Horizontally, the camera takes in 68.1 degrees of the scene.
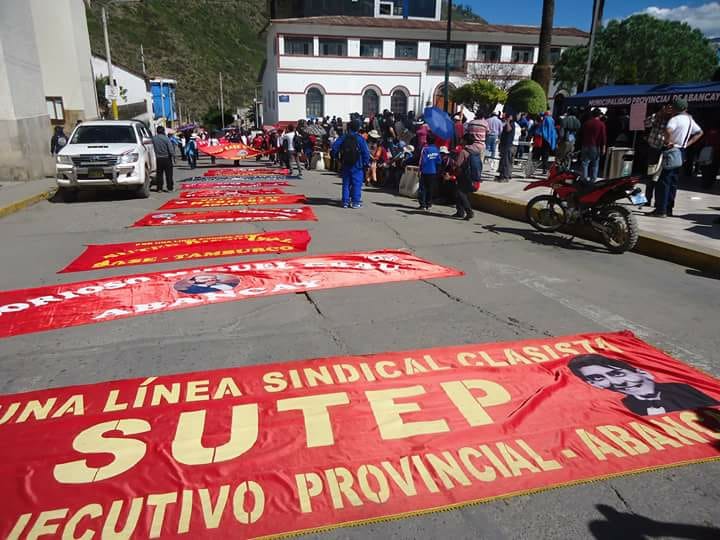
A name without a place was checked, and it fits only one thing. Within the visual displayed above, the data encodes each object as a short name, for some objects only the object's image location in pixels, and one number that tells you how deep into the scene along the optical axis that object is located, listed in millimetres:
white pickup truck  12836
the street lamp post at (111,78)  26531
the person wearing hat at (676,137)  8852
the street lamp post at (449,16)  25966
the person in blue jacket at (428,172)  11016
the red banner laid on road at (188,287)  5184
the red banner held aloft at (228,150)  22938
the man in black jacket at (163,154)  14883
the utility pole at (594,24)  25653
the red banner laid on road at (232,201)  12281
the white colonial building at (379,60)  50500
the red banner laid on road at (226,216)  10062
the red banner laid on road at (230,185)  15908
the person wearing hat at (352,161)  11062
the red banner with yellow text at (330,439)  2572
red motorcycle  7566
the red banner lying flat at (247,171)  20092
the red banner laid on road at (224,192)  13906
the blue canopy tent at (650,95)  13698
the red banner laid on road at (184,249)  7117
